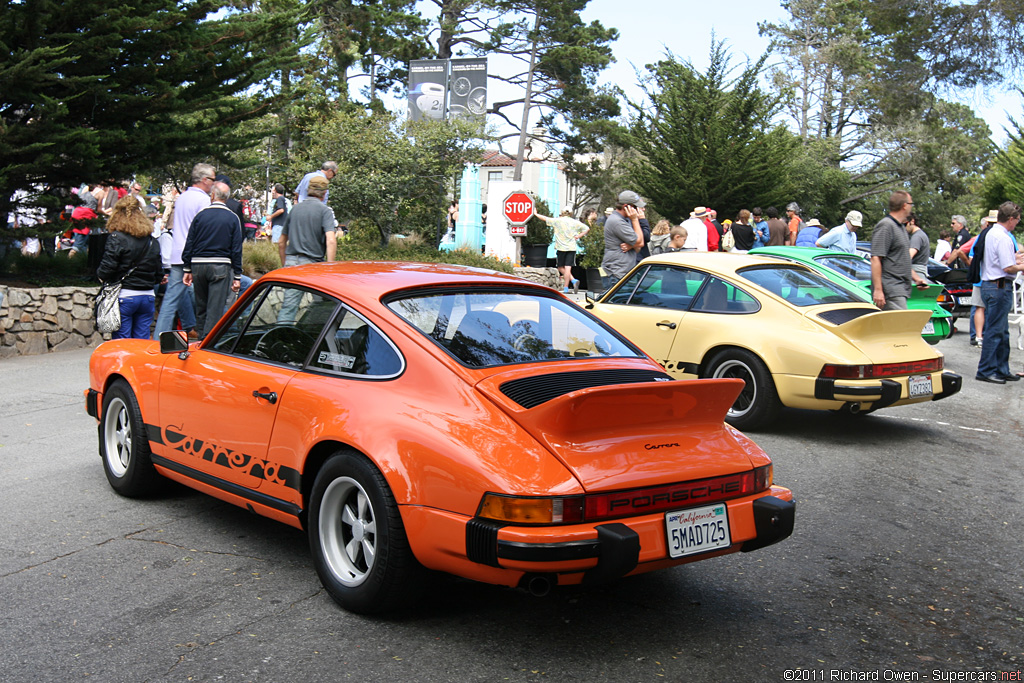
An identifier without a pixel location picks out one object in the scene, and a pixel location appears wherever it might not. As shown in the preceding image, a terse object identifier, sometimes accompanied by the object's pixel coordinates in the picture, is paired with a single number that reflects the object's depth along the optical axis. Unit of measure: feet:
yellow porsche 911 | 23.65
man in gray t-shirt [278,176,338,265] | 31.91
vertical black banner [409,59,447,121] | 122.11
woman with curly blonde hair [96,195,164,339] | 31.55
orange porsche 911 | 10.68
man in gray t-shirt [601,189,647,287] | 36.78
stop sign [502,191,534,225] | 67.31
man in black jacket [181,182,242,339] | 31.35
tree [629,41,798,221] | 110.01
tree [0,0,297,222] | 39.63
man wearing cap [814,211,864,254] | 50.19
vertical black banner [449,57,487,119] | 119.85
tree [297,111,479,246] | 73.15
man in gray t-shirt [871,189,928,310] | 30.81
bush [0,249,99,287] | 44.47
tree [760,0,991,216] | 168.76
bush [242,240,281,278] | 52.44
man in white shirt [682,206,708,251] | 54.49
